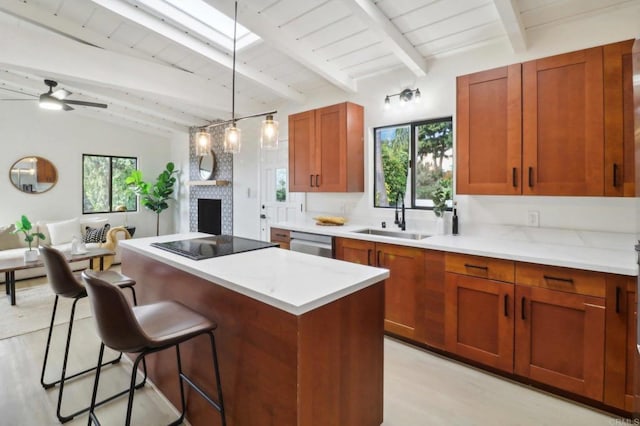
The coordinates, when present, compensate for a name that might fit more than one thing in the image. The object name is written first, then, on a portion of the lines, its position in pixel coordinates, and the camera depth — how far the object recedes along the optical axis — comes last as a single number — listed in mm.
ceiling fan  3955
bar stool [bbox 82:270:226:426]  1307
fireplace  6094
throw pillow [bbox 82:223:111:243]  5730
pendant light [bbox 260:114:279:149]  2248
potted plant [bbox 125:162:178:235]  6680
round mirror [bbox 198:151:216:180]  6176
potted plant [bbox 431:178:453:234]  3051
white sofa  4898
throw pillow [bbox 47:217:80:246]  5484
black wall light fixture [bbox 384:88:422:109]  3293
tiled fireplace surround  5832
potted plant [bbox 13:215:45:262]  3676
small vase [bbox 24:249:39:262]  3729
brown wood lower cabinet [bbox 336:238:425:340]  2730
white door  4625
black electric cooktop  2045
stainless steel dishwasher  3309
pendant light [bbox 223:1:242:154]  2359
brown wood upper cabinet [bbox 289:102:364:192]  3553
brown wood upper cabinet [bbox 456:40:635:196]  2072
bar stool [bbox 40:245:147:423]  1977
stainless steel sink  3196
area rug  3281
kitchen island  1336
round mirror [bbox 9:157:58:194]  5629
